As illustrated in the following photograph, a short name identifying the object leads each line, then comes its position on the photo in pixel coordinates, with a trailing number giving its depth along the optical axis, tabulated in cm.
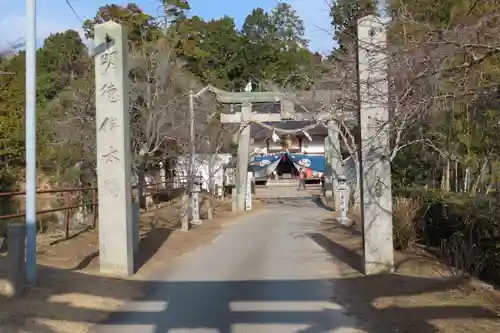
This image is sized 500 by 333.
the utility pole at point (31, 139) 967
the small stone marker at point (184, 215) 2045
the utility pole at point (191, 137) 2359
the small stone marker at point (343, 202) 2138
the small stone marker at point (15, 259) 873
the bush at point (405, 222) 1377
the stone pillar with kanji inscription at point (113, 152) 1173
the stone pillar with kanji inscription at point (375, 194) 1127
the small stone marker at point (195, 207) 2331
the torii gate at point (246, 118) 3016
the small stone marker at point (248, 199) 3171
